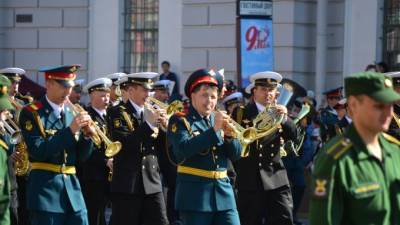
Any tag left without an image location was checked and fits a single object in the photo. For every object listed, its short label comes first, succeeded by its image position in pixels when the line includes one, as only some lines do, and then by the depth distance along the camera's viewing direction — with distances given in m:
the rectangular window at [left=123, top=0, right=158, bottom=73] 28.75
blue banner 21.08
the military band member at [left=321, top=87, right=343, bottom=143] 16.14
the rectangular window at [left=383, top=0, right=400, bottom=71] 24.45
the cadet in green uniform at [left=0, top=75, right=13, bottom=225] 9.13
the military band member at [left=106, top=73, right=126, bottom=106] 16.48
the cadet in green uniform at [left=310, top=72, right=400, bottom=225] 7.14
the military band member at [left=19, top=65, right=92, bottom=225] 11.38
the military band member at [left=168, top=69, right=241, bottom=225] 11.28
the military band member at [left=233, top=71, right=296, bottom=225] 13.86
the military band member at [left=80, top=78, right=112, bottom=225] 14.83
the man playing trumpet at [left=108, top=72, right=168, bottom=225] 13.40
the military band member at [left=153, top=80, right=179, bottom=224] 14.03
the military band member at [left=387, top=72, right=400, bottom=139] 13.02
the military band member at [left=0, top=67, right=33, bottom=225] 13.63
